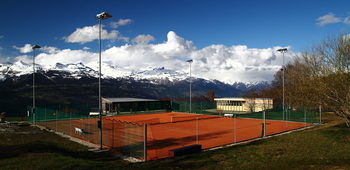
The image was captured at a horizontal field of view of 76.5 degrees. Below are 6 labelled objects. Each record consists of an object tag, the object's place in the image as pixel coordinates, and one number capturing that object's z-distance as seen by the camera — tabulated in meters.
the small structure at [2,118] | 29.58
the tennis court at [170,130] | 12.76
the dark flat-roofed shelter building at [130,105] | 47.09
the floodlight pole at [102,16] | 13.96
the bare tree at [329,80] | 12.77
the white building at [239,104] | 43.54
